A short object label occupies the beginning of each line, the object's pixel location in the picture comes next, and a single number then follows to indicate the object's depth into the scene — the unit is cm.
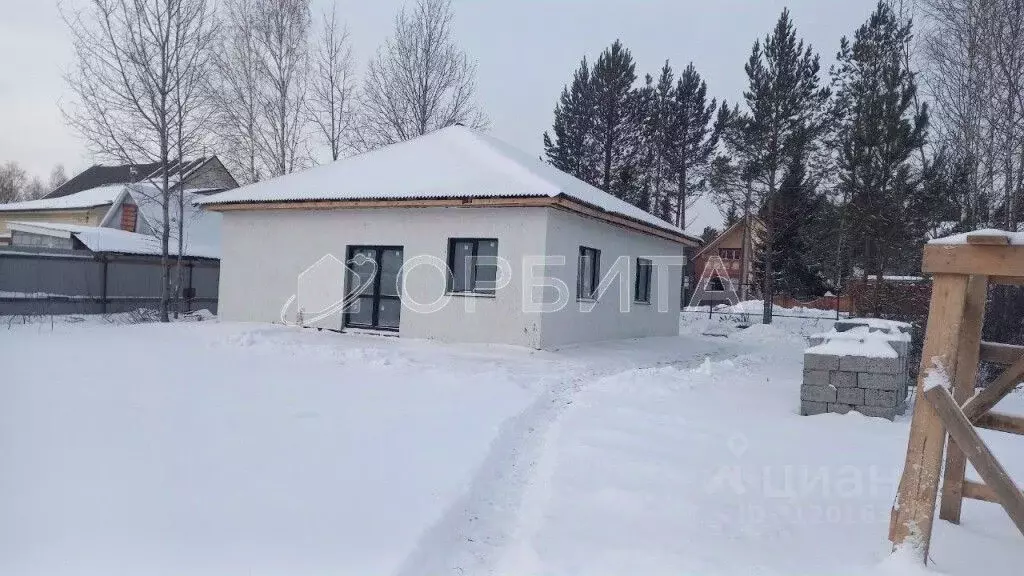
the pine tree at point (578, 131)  3034
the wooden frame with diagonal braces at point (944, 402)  296
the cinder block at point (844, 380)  666
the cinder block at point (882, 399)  653
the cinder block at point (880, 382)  652
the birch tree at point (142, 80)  1583
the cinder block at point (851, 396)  665
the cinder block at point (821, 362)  669
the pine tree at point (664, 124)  3081
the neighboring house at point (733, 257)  3259
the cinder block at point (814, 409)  675
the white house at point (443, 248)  1145
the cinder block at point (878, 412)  652
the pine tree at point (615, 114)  2956
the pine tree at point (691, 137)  3083
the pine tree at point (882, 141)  2158
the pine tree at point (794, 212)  2483
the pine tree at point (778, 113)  2473
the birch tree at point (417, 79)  2459
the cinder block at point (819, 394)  670
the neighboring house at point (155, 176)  1997
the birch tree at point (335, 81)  2434
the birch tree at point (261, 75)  2353
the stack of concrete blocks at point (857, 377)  654
